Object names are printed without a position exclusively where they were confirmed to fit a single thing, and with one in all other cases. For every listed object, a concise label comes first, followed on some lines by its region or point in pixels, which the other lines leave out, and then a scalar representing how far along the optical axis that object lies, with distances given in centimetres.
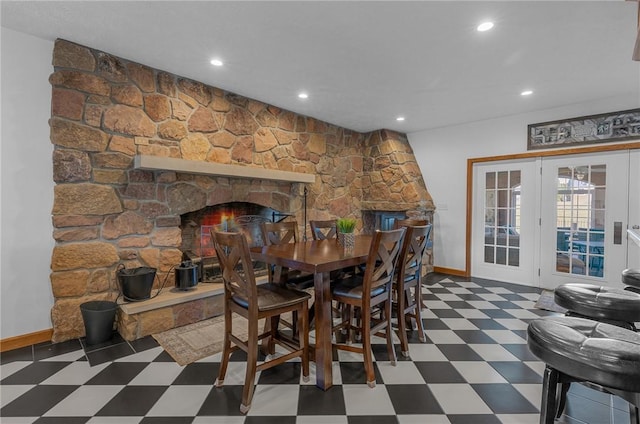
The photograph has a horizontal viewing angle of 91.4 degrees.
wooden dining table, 188
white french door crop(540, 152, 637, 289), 376
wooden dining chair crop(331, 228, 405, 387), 197
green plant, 255
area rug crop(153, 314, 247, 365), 238
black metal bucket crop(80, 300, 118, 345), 248
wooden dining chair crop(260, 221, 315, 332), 245
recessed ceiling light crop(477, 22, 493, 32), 223
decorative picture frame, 365
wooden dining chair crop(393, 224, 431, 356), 234
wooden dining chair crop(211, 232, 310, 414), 176
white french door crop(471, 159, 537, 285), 443
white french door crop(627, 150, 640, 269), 362
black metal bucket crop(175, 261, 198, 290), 299
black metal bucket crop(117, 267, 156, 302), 265
